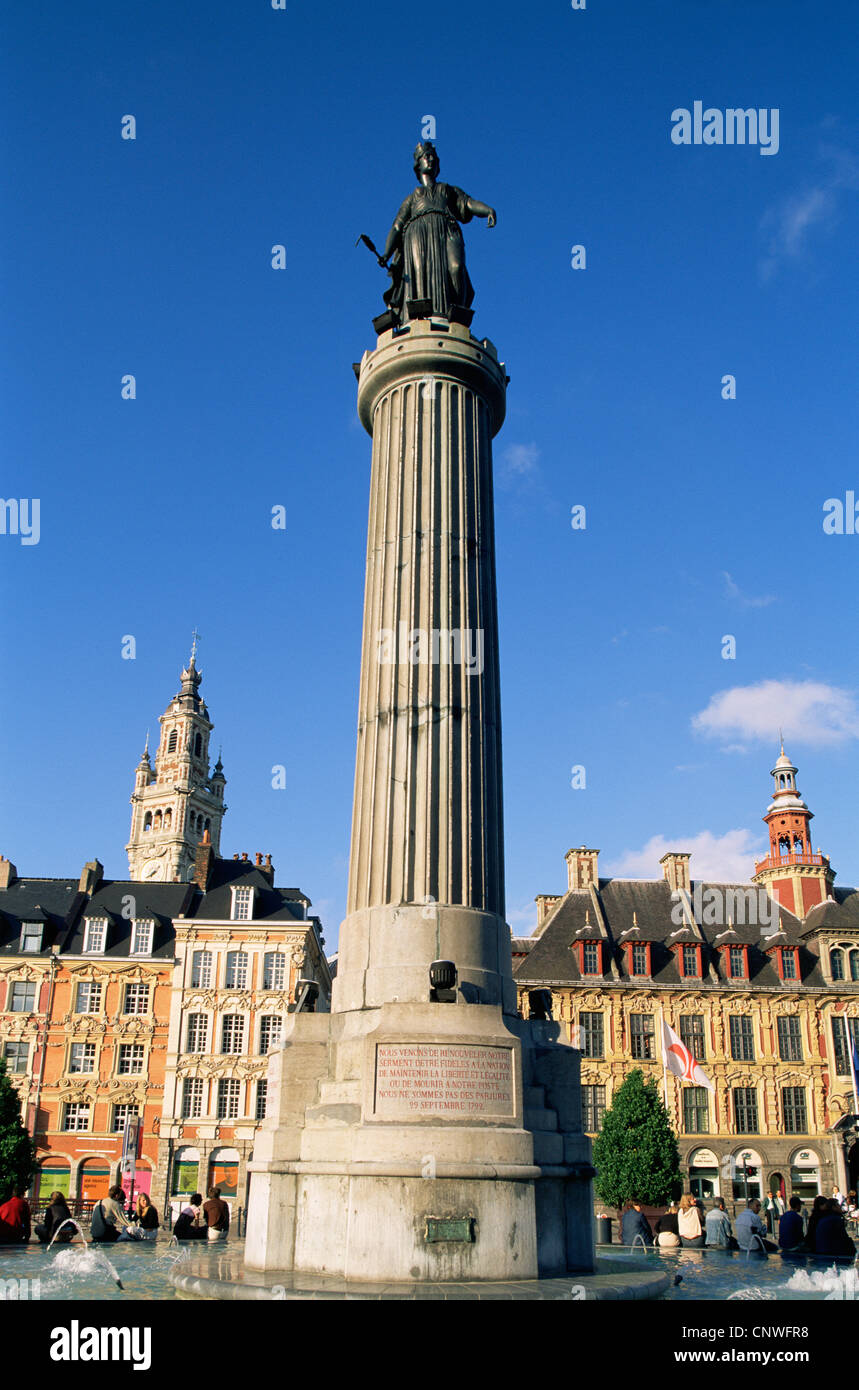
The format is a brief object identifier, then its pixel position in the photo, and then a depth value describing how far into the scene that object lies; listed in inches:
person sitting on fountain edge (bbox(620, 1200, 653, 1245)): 636.1
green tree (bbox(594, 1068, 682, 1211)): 1581.0
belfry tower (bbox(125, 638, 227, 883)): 4783.5
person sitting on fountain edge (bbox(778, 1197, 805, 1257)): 580.4
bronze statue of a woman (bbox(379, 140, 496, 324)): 588.1
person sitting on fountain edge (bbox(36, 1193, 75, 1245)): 560.6
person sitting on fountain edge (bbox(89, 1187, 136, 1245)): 583.5
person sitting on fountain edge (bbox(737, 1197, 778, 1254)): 572.7
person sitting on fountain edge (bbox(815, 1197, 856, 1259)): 517.7
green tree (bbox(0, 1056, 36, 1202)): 1422.2
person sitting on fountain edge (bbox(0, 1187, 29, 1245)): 538.6
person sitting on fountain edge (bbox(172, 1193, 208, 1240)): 592.7
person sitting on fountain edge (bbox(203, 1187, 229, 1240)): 577.0
